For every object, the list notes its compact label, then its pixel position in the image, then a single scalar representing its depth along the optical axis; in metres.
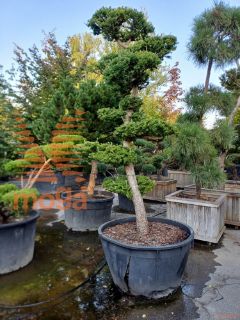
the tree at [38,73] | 6.67
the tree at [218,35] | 3.38
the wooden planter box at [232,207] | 3.81
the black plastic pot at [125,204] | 4.89
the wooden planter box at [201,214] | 3.14
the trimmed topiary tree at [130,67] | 2.28
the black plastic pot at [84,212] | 3.68
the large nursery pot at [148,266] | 1.96
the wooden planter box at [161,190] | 5.51
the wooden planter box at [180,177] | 6.88
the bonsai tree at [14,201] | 2.35
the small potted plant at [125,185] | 2.84
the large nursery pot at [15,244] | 2.39
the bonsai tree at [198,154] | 3.16
